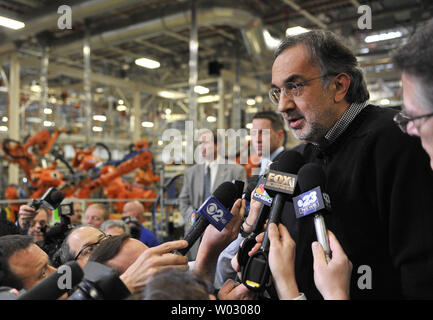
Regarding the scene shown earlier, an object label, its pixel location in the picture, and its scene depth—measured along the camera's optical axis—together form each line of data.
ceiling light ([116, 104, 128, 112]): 12.47
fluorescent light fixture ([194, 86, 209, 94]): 9.38
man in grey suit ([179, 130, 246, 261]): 4.13
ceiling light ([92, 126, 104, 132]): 14.84
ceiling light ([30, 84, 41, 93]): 12.85
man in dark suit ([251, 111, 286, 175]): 3.75
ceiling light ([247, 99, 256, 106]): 13.39
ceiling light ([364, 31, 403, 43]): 8.16
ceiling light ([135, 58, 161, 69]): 9.07
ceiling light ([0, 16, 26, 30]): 6.43
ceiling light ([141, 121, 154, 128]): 15.87
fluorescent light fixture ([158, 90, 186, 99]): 14.47
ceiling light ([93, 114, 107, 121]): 14.56
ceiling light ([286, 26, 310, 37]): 7.18
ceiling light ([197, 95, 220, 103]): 14.38
